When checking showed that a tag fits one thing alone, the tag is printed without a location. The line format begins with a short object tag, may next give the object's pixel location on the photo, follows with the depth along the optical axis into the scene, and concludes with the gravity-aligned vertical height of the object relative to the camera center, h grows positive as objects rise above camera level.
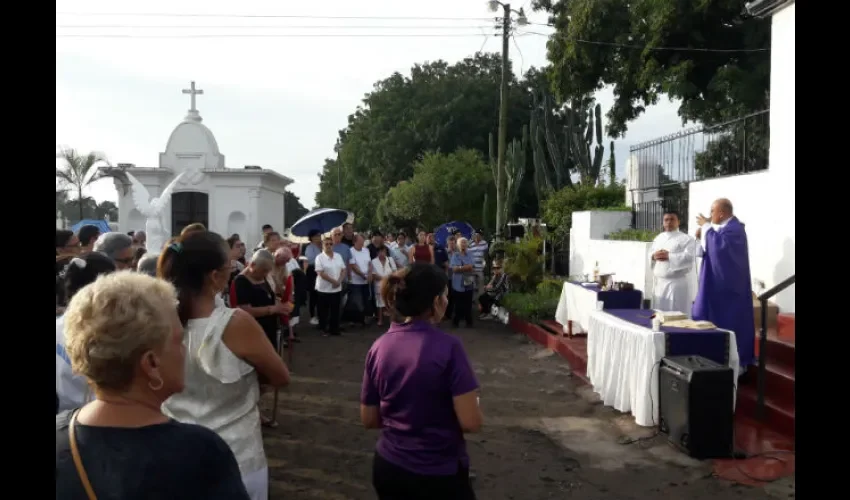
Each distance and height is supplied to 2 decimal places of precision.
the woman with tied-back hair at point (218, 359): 2.54 -0.48
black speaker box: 5.39 -1.39
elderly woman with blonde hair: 1.49 -0.44
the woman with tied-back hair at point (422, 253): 11.97 -0.32
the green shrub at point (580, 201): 16.52 +0.88
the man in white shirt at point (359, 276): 12.11 -0.76
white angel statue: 10.36 +0.21
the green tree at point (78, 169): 27.97 +2.69
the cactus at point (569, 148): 21.05 +2.87
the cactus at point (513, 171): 22.08 +2.25
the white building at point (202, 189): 21.48 +1.46
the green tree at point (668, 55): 17.34 +5.09
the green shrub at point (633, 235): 11.77 +0.04
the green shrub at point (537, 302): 11.73 -1.19
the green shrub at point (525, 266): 13.50 -0.60
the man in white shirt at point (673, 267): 8.57 -0.38
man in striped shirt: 12.99 -0.35
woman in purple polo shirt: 2.76 -0.70
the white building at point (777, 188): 8.67 +0.69
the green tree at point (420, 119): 37.38 +6.70
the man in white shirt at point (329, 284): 11.26 -0.84
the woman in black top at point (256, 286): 5.80 -0.45
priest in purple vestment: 7.17 -0.48
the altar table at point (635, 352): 6.12 -1.12
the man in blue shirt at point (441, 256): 13.15 -0.42
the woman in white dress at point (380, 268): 12.60 -0.63
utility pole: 18.94 +3.54
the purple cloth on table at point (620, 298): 8.88 -0.82
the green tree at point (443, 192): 28.61 +1.85
